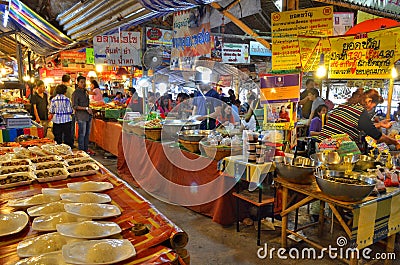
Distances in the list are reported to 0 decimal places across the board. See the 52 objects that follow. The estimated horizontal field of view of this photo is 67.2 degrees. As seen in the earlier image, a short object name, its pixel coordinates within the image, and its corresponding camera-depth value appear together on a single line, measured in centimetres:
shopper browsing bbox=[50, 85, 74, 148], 630
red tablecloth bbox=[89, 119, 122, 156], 724
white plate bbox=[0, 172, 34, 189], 233
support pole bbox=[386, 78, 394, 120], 567
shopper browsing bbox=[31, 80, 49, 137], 730
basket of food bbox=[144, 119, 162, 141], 512
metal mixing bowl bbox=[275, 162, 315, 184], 298
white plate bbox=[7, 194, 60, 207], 197
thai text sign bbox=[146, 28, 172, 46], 932
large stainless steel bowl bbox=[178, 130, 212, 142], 429
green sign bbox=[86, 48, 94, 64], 1116
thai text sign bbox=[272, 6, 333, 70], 516
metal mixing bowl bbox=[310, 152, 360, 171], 323
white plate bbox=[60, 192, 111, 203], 202
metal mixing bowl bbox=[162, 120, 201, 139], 499
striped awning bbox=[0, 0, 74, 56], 569
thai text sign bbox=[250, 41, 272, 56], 1398
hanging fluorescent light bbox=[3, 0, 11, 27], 406
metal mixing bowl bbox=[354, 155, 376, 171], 343
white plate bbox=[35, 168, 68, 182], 250
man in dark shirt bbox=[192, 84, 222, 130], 639
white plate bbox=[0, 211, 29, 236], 162
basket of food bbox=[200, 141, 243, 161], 388
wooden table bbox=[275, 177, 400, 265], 254
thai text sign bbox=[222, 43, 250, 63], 1309
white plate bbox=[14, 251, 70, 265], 133
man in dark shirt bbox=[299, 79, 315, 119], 765
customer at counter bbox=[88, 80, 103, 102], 980
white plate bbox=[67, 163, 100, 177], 267
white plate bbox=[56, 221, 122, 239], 157
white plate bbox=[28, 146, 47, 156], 332
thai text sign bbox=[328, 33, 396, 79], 472
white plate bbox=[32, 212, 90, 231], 167
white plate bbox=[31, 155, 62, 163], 300
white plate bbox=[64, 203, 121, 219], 180
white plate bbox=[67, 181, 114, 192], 225
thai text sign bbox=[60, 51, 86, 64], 1150
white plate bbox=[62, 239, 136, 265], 136
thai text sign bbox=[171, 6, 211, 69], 576
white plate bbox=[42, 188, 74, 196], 212
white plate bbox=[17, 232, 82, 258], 143
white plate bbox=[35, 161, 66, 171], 277
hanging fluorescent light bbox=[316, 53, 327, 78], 609
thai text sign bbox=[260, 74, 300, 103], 484
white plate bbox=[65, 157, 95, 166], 296
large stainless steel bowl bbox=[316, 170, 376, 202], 248
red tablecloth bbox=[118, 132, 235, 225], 390
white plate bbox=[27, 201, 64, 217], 185
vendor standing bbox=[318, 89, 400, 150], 410
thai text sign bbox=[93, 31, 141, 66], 771
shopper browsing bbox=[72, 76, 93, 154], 691
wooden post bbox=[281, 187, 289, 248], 329
